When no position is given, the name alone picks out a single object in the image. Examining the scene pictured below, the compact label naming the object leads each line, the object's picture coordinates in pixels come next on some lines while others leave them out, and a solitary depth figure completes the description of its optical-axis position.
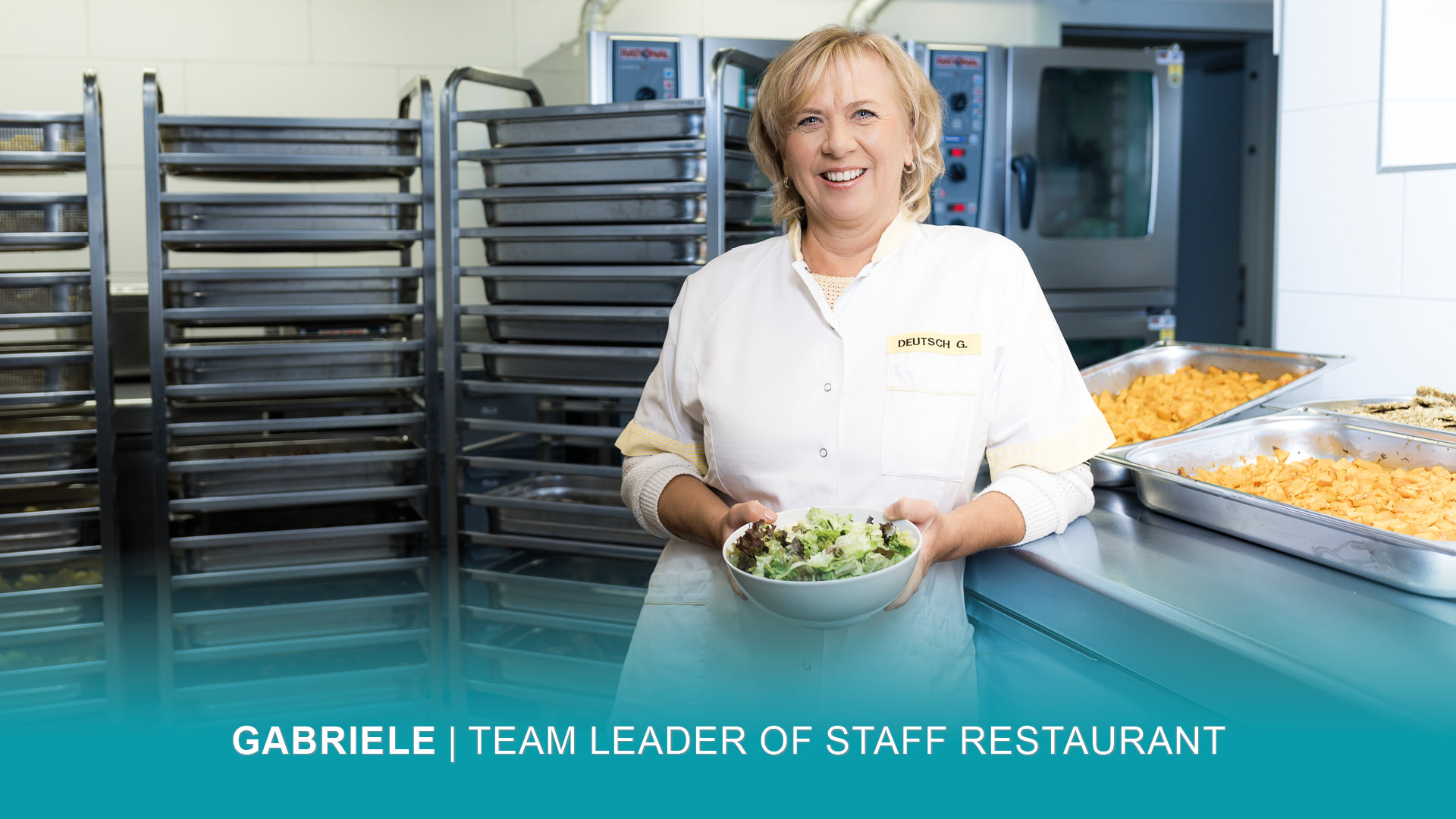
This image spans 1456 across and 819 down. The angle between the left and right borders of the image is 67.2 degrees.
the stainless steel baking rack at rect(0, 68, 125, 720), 2.88
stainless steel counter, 0.96
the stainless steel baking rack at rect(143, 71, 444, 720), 2.92
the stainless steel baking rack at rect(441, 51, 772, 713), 2.77
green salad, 1.14
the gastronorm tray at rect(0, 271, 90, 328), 2.89
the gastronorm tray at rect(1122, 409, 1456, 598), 1.12
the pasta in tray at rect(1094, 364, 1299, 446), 1.87
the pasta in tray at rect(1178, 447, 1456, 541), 1.23
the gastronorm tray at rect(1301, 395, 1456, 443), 1.49
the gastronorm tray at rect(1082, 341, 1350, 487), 2.11
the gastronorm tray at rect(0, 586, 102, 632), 2.96
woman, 1.37
